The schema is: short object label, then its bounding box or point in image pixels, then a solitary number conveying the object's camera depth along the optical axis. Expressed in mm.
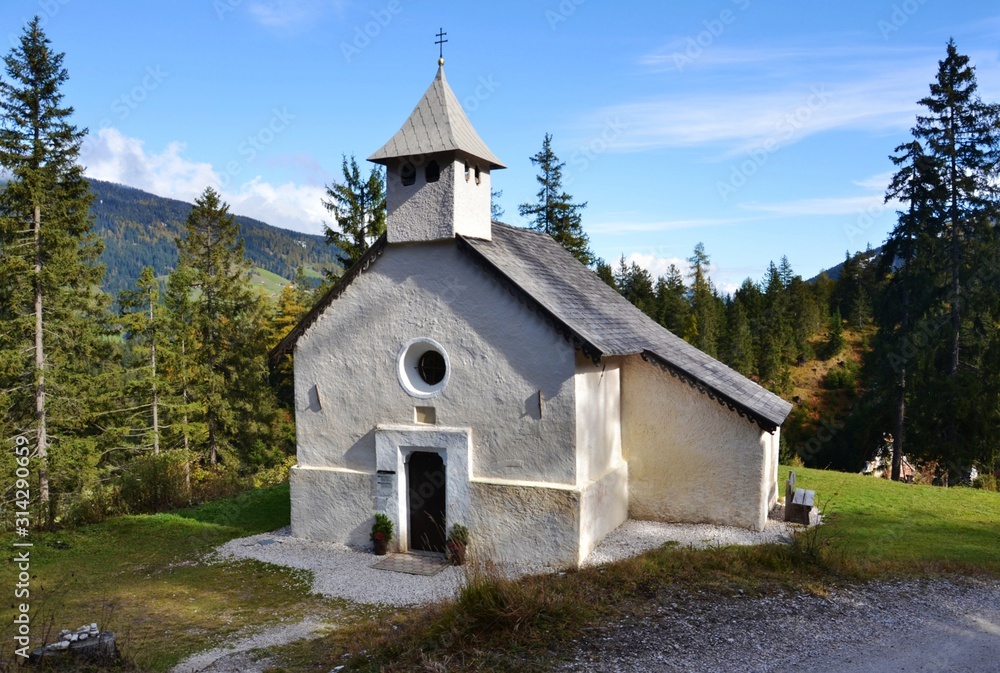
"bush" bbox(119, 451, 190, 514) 17453
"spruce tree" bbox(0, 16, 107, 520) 19922
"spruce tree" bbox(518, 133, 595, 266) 37188
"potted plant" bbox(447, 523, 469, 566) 12375
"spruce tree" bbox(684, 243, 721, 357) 47969
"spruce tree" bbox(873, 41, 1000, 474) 24469
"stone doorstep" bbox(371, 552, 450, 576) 12102
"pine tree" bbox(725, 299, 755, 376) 45781
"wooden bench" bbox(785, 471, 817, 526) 13883
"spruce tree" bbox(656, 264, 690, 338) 53438
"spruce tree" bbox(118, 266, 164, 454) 26703
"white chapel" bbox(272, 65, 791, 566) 12031
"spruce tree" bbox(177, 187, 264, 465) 32438
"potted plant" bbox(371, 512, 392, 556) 13016
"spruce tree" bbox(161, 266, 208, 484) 28906
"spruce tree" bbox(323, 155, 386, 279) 32781
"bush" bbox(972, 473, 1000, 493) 21422
